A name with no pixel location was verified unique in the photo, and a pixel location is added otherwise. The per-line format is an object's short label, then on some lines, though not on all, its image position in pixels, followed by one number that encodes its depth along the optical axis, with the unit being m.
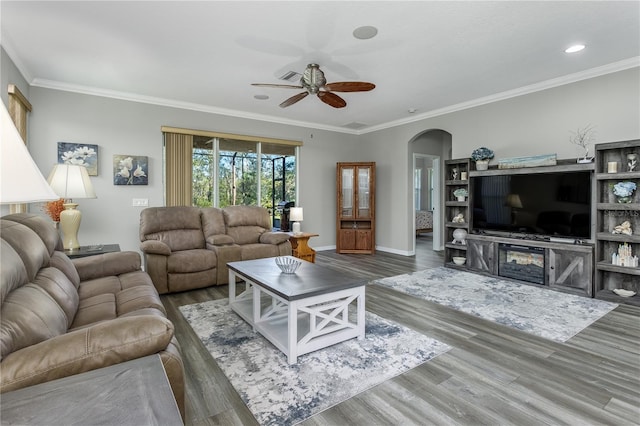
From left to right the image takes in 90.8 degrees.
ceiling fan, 3.30
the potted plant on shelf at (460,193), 5.27
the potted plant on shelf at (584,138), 4.05
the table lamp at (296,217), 5.72
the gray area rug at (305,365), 1.88
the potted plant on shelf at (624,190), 3.61
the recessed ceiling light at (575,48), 3.35
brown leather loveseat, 3.92
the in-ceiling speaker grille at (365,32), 2.98
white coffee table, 2.36
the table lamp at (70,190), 3.33
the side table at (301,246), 5.37
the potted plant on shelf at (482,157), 4.93
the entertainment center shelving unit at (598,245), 3.63
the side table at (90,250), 3.32
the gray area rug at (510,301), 2.99
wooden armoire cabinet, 6.84
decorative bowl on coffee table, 2.91
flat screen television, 4.00
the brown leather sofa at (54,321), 1.14
